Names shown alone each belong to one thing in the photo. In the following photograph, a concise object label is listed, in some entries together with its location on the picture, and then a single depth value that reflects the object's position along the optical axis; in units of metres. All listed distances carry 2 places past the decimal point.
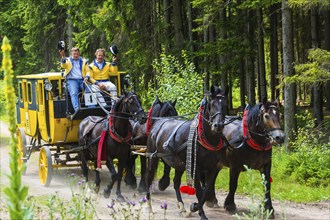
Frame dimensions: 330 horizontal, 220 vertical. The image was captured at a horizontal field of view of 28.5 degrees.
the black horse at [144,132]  13.32
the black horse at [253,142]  10.38
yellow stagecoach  14.35
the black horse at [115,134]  12.78
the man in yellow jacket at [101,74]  14.33
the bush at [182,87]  16.59
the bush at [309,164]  13.69
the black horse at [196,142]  10.12
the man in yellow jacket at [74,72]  14.18
